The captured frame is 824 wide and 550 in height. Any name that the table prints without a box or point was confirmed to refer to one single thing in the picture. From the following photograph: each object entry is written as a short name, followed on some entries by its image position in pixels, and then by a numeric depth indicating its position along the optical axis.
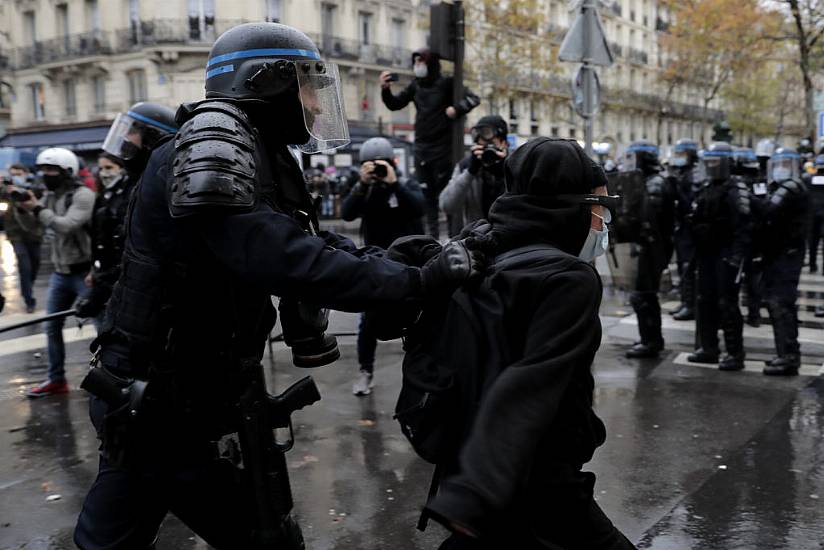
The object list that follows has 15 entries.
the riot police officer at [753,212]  7.00
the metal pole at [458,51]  6.04
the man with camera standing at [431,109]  6.34
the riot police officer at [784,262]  6.73
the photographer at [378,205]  6.08
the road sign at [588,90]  7.02
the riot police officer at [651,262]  7.27
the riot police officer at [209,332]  2.33
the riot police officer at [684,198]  9.49
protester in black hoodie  1.97
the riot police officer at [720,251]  6.86
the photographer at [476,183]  5.64
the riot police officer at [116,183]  3.85
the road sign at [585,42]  6.79
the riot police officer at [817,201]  11.55
